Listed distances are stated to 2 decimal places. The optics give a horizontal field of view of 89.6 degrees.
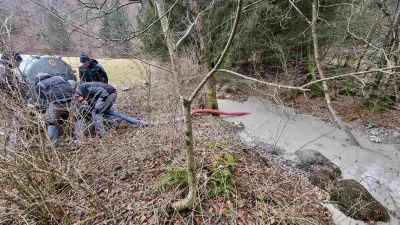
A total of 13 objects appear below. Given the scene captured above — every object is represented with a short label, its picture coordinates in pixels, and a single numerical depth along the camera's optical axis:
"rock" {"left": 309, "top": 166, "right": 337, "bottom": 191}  3.92
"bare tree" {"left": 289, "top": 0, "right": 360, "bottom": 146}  5.56
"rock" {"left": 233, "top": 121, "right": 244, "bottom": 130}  6.65
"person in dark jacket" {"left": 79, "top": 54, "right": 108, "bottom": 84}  5.31
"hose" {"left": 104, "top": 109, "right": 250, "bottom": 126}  5.23
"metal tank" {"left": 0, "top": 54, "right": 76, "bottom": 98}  5.49
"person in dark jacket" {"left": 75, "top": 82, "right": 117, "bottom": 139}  4.76
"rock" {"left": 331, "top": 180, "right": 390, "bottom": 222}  3.29
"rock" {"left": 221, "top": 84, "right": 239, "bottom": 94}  10.11
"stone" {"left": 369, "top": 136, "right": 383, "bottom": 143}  5.75
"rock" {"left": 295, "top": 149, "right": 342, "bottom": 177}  4.48
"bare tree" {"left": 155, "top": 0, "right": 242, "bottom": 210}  1.41
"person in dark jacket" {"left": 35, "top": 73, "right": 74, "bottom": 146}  4.05
